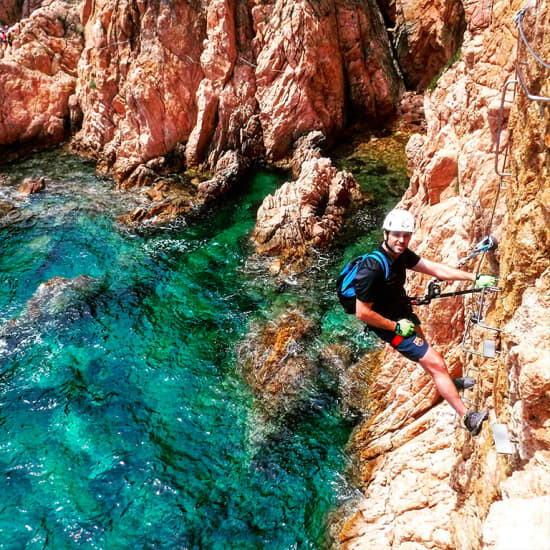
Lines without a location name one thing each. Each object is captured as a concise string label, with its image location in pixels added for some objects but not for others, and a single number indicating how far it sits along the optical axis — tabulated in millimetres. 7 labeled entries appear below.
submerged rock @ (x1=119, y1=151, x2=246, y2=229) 21391
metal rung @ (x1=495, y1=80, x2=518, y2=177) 5807
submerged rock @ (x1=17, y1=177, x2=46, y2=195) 24172
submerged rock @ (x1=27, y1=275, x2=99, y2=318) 16094
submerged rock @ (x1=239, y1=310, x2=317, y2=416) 12297
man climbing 6750
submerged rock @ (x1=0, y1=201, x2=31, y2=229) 21641
